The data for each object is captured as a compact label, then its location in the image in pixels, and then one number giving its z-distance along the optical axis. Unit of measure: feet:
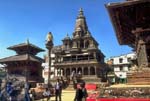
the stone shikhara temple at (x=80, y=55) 86.35
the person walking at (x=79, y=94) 18.71
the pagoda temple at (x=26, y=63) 69.34
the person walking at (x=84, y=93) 18.73
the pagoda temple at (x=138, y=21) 19.49
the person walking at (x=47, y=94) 31.00
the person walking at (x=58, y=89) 26.38
